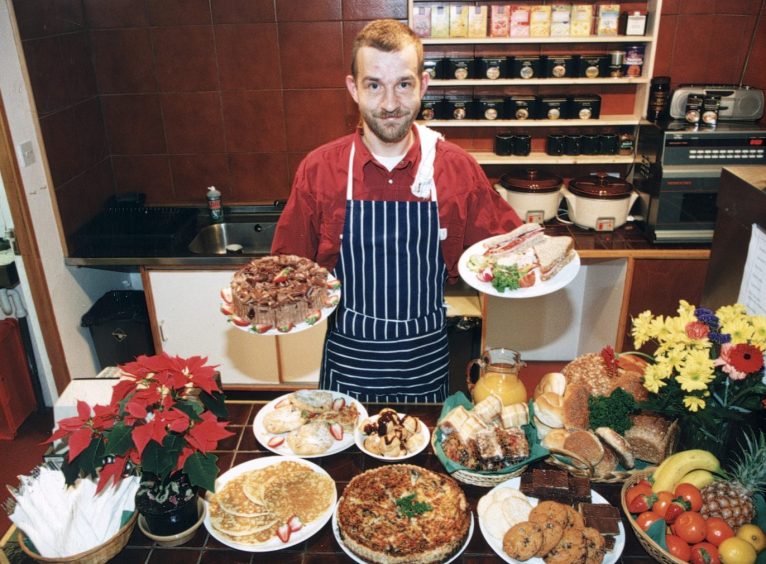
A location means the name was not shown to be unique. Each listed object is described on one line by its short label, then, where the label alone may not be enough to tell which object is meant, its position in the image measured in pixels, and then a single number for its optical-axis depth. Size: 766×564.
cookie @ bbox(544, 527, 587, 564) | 1.51
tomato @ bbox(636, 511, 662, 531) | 1.56
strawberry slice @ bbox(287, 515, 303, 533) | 1.65
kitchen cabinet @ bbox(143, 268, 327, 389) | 3.62
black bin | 3.68
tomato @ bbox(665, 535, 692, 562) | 1.50
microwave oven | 3.33
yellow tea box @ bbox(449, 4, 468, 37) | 3.47
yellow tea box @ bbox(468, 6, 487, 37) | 3.47
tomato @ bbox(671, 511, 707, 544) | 1.53
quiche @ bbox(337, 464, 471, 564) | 1.55
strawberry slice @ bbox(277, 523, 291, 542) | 1.62
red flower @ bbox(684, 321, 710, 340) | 1.65
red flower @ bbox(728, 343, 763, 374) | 1.58
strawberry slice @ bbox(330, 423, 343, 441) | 1.97
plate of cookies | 1.53
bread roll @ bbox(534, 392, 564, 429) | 1.89
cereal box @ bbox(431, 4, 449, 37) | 3.47
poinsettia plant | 1.47
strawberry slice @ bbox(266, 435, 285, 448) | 1.97
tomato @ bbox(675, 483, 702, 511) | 1.59
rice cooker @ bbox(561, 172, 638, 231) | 3.56
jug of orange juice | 1.97
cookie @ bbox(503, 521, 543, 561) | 1.52
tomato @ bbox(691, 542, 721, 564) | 1.48
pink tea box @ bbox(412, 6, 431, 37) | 3.50
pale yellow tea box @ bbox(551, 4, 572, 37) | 3.46
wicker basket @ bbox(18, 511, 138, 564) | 1.54
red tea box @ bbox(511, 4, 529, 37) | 3.48
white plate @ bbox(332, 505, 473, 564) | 1.57
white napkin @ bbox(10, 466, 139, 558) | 1.56
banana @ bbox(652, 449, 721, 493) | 1.67
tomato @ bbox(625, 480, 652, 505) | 1.65
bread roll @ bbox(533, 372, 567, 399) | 1.98
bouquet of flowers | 1.60
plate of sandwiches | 2.14
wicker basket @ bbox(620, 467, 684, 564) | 1.50
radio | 3.42
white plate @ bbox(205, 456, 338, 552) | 1.61
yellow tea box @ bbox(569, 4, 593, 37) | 3.46
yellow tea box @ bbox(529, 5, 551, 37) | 3.46
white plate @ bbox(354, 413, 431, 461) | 1.89
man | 2.46
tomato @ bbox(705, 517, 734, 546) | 1.51
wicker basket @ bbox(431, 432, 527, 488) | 1.76
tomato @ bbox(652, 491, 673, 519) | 1.58
